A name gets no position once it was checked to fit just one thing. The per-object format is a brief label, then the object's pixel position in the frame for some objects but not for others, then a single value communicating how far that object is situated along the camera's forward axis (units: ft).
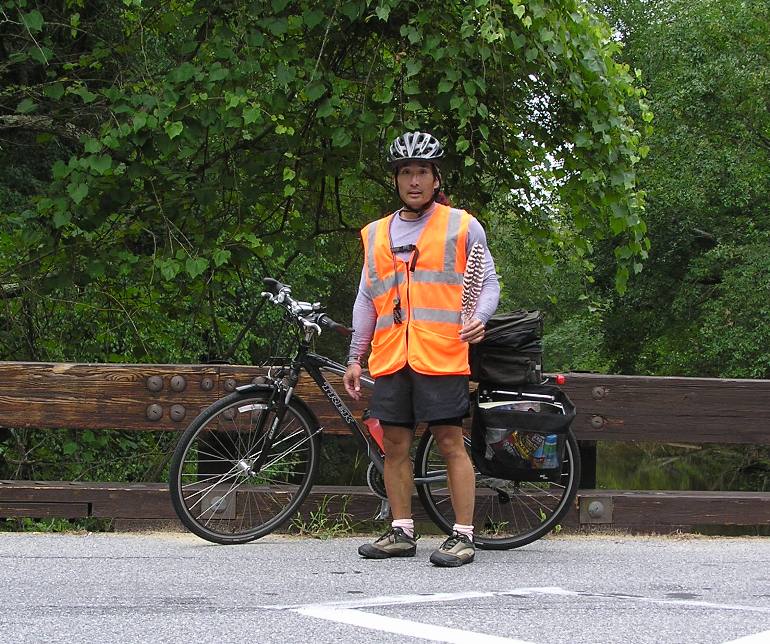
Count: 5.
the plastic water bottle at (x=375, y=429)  21.15
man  19.69
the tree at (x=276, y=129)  27.43
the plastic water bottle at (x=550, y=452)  20.63
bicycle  21.21
